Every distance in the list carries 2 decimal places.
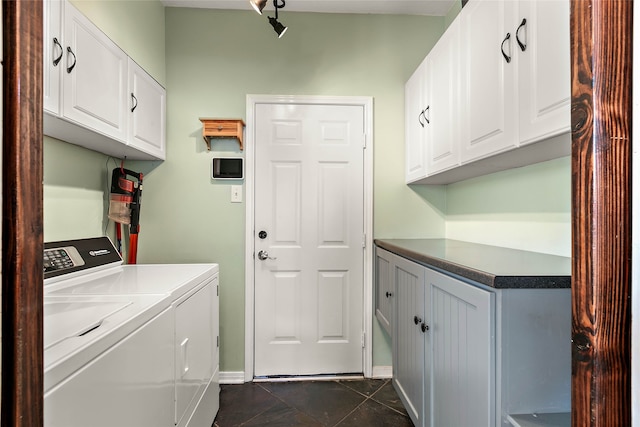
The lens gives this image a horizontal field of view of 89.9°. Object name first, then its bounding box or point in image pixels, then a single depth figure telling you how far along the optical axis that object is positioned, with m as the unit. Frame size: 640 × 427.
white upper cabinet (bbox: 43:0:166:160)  1.25
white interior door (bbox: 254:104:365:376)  2.33
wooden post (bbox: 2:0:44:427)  0.41
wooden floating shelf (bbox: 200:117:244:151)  2.18
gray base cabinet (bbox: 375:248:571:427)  0.96
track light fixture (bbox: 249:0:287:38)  1.38
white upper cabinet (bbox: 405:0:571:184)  1.05
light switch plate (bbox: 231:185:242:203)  2.31
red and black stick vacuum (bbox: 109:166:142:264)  1.99
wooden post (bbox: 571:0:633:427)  0.44
